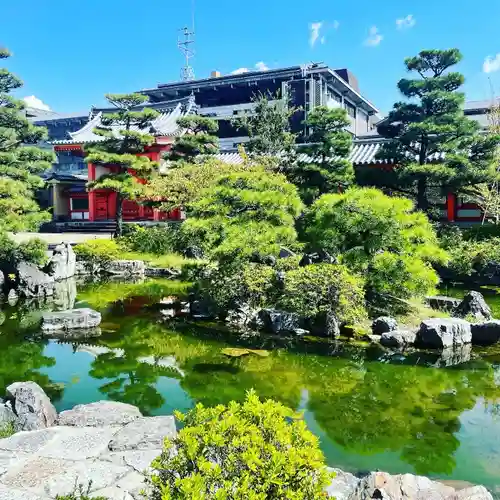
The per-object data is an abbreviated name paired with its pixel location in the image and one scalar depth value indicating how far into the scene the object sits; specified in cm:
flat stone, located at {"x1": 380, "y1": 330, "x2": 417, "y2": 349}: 1055
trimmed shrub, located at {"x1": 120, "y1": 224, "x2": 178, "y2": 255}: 2339
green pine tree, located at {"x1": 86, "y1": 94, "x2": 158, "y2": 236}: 2386
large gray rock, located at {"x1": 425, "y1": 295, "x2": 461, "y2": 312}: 1298
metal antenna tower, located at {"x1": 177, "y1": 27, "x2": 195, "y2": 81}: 4575
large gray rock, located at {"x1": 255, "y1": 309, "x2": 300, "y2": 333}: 1167
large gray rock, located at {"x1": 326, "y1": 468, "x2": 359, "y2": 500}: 477
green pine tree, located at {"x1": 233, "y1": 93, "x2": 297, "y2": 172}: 2431
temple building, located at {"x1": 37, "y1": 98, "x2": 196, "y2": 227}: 3081
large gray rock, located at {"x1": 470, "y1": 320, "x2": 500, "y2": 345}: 1070
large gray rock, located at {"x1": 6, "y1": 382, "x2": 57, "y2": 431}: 655
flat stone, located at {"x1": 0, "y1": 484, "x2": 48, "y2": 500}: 436
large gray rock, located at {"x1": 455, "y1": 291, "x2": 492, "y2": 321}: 1193
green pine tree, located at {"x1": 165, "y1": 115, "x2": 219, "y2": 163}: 2656
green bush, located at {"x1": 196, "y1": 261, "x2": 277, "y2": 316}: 1223
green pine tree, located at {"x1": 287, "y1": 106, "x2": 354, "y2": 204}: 2072
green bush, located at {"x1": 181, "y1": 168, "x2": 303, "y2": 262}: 1211
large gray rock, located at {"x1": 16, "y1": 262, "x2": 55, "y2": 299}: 1645
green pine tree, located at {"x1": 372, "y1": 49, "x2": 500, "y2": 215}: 1966
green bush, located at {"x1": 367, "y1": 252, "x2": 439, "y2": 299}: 1110
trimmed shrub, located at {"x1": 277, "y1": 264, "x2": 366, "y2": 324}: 1097
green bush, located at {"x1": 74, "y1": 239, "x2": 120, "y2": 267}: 2138
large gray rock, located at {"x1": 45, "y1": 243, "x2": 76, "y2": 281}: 1889
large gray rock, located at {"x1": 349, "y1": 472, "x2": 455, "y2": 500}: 436
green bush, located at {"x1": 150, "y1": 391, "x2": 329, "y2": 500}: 310
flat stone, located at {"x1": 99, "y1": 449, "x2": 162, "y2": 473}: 508
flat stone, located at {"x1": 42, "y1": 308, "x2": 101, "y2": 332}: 1216
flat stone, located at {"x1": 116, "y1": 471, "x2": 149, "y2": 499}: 454
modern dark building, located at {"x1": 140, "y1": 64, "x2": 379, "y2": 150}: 3478
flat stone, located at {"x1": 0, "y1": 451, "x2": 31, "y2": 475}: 502
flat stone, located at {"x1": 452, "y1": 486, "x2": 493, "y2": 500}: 431
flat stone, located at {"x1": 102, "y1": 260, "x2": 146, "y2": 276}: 2116
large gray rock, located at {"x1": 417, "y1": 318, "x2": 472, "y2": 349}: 1030
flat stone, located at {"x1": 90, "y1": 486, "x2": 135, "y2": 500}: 441
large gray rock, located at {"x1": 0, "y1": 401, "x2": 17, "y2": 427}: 660
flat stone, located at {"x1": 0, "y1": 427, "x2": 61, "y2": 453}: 556
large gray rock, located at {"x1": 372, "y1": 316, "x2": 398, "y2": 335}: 1114
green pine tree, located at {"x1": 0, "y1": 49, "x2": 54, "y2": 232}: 2150
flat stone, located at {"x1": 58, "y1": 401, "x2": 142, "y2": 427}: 664
